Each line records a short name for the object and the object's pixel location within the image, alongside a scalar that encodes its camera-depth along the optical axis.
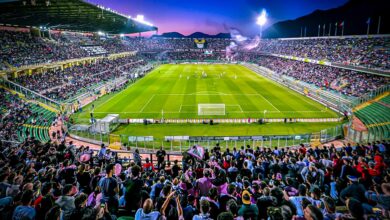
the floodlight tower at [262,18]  89.38
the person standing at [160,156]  13.20
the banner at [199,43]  136.88
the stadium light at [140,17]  81.29
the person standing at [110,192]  6.23
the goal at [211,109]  33.97
